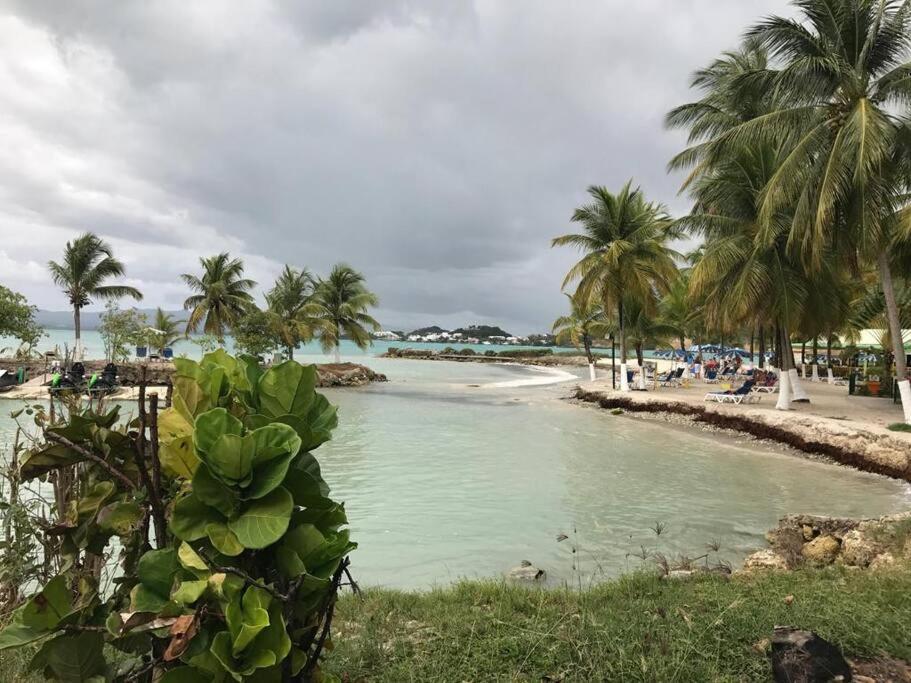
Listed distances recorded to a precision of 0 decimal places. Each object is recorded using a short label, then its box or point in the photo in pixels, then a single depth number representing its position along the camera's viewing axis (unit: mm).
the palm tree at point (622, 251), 23734
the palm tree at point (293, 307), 33875
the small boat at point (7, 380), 22891
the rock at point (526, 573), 5300
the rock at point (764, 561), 5156
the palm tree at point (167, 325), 40156
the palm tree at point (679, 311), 32872
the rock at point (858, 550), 5362
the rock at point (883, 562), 4773
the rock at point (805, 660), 2273
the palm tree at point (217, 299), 34531
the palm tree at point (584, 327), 35656
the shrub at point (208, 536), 1149
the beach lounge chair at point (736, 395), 19016
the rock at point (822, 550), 5613
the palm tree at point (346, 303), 37844
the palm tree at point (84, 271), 32188
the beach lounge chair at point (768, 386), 21719
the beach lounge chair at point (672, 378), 27922
